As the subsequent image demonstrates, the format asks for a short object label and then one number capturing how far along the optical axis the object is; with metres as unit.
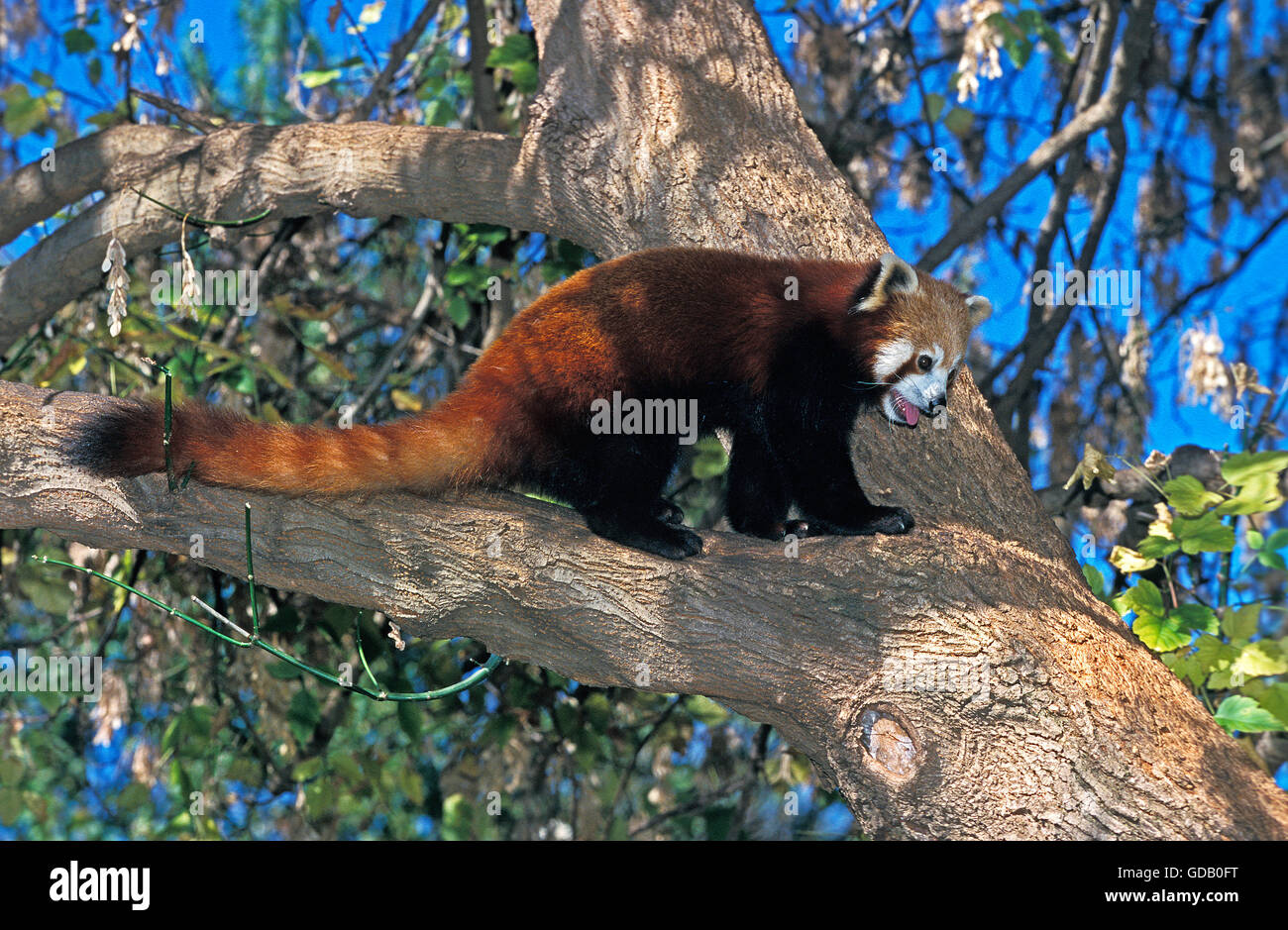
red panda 3.26
